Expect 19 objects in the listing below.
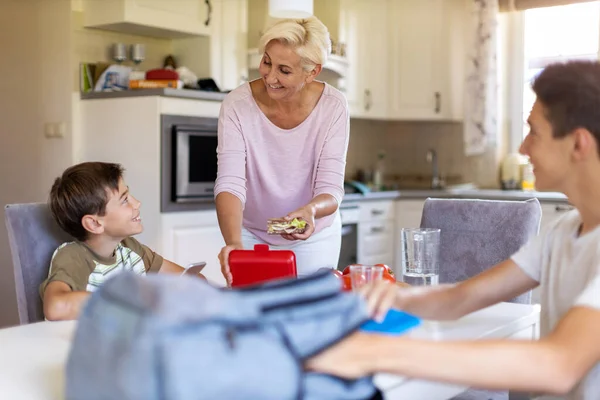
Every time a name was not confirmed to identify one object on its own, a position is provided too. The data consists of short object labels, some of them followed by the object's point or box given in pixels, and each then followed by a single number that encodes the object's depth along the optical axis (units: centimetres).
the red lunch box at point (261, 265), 152
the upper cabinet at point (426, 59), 491
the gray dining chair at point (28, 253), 183
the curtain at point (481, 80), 470
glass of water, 173
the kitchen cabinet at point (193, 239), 348
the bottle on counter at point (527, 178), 471
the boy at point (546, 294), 86
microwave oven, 349
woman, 218
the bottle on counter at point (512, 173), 482
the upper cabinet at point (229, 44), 405
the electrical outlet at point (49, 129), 381
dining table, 104
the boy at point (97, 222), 179
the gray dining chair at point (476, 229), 211
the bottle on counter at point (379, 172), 518
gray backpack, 63
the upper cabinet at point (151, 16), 364
